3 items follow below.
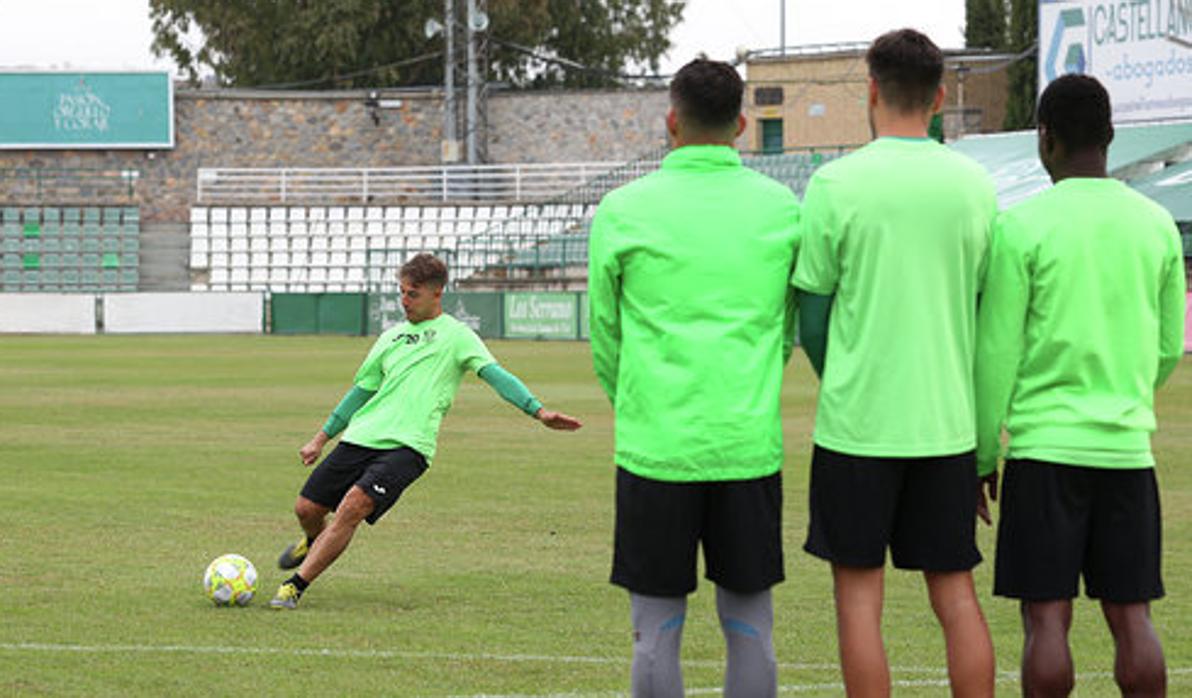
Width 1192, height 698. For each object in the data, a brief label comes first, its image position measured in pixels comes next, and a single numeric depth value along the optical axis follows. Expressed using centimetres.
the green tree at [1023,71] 6794
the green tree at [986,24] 8081
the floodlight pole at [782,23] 7706
